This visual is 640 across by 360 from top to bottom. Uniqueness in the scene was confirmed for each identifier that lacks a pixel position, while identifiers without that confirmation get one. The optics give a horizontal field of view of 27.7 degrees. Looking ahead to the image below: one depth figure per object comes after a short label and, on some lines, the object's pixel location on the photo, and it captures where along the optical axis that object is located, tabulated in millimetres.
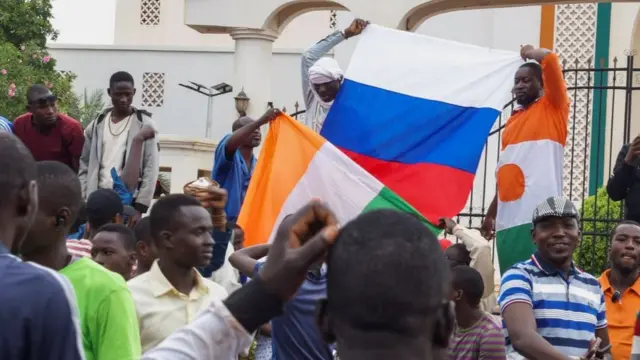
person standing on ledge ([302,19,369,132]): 8750
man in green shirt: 4129
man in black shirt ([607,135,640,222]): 8977
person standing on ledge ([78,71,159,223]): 9320
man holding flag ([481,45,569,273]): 8227
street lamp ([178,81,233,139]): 24602
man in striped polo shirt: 5840
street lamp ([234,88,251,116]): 12326
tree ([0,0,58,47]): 22750
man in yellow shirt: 5195
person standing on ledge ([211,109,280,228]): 8844
